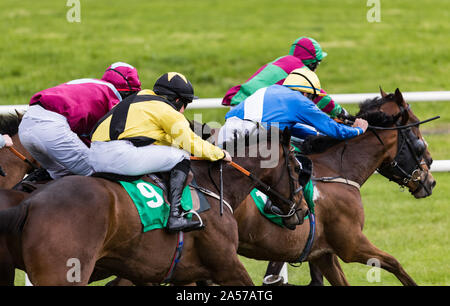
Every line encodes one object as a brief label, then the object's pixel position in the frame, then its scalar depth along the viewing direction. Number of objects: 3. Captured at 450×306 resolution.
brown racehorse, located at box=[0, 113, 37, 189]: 12.66
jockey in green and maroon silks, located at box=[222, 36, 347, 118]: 13.65
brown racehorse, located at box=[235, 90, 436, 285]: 11.87
